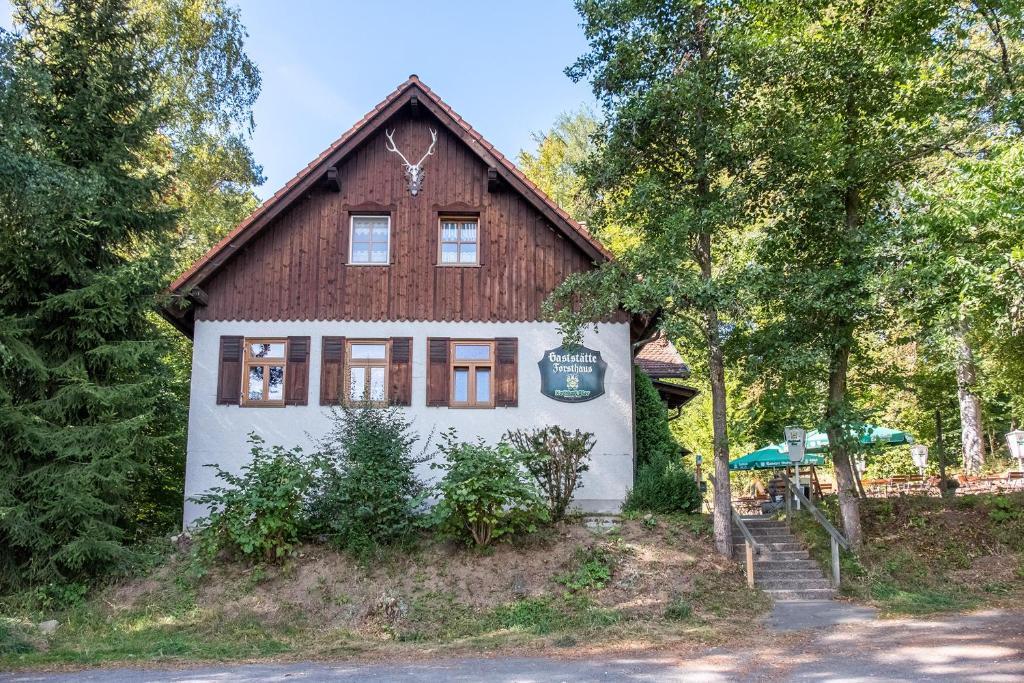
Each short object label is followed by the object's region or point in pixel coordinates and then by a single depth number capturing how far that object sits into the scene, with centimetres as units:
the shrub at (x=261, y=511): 1319
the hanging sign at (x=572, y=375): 1585
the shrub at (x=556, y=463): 1467
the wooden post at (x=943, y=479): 1677
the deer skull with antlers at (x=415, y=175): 1661
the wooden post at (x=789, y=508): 1590
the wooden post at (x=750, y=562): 1323
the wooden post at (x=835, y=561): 1340
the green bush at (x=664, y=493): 1541
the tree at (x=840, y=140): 1409
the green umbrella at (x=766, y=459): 2041
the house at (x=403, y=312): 1569
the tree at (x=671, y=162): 1402
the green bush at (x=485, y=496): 1316
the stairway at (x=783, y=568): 1316
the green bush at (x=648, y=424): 1712
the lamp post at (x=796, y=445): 1657
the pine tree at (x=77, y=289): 1229
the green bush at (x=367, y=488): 1369
